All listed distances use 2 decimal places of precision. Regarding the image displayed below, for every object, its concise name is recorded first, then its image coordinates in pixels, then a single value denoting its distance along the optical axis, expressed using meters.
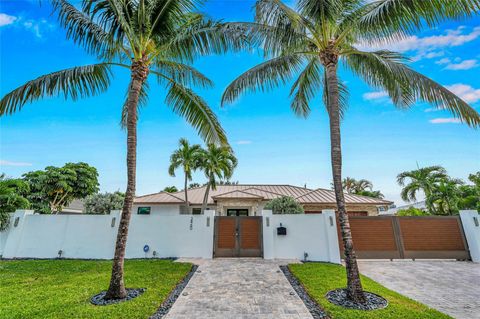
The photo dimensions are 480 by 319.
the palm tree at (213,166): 18.30
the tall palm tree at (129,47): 5.81
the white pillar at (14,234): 9.99
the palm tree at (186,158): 18.94
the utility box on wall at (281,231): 10.23
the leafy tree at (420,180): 17.39
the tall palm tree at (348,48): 5.23
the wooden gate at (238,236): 10.57
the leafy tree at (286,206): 11.64
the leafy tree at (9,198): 9.62
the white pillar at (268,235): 10.18
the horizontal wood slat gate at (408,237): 10.10
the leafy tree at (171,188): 36.18
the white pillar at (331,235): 9.52
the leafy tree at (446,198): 13.61
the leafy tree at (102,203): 12.83
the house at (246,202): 16.59
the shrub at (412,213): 14.53
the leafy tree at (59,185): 17.08
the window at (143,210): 18.70
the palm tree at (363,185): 34.03
